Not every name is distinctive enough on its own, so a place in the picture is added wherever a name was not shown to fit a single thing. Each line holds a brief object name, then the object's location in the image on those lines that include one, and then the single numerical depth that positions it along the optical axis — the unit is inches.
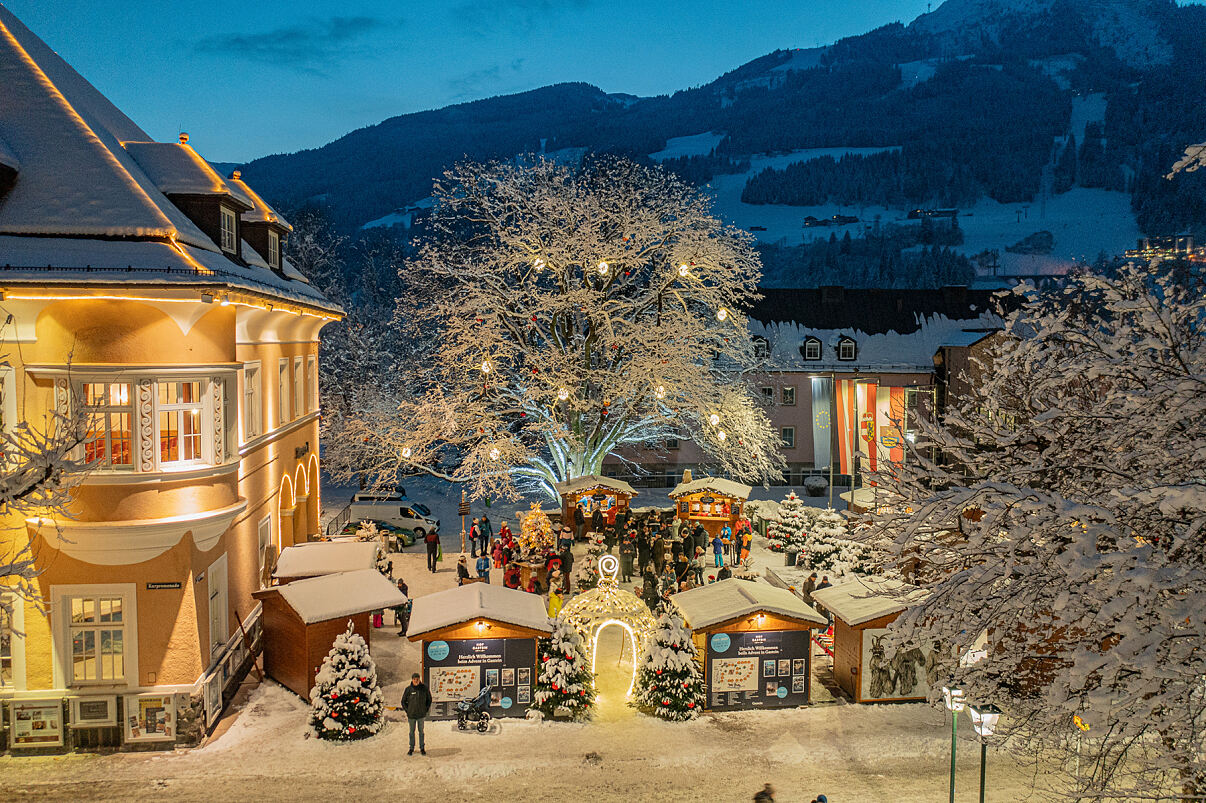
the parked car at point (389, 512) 1291.8
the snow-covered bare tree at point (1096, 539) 239.1
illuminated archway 670.5
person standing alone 574.2
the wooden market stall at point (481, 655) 641.0
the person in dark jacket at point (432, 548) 1037.8
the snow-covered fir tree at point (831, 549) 949.8
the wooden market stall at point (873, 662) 665.0
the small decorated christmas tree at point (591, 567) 943.0
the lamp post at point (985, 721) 398.9
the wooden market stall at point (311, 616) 667.4
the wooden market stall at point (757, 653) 666.8
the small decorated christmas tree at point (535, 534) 1006.4
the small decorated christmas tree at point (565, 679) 641.0
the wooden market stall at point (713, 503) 1182.9
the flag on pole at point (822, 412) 1700.3
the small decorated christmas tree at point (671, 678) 645.9
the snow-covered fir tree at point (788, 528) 1128.8
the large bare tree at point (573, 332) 1158.3
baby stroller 629.3
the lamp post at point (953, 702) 366.9
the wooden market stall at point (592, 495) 1190.3
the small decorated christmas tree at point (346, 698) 601.3
